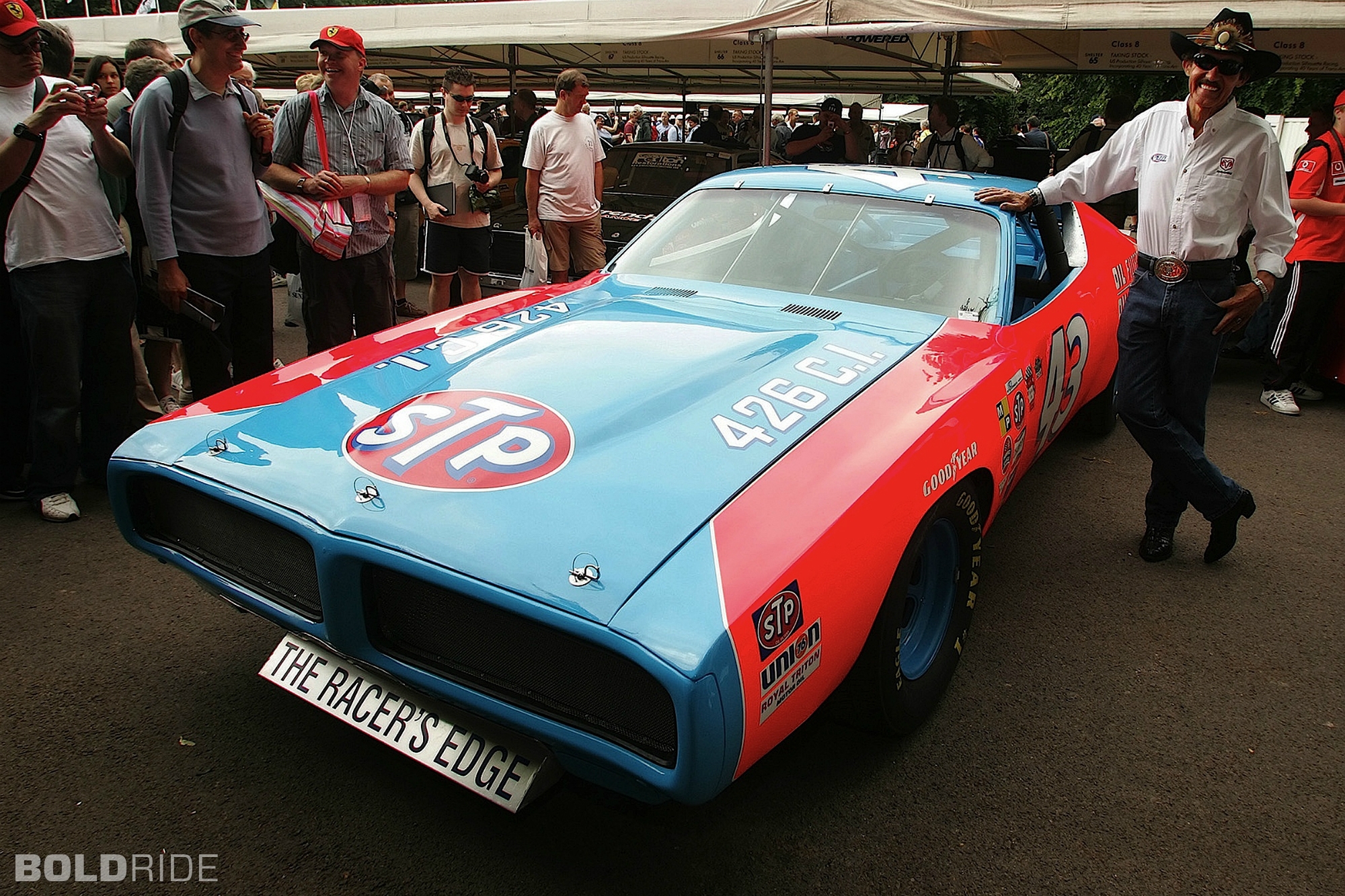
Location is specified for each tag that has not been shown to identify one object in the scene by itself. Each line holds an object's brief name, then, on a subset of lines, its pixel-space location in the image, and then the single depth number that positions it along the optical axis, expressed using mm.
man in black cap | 9586
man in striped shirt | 3812
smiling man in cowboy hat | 2979
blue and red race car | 1646
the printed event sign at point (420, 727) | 1816
